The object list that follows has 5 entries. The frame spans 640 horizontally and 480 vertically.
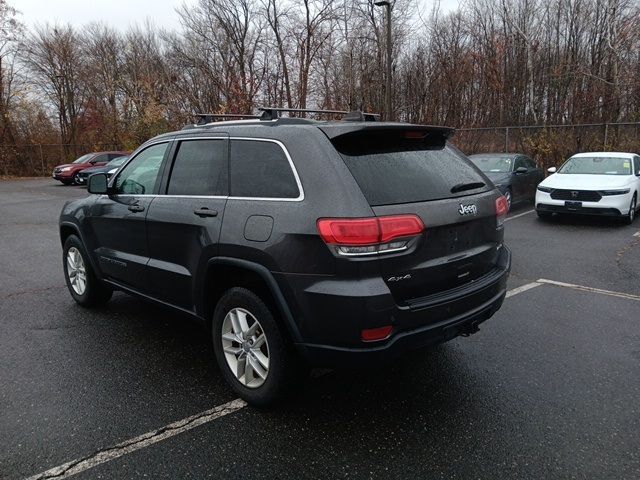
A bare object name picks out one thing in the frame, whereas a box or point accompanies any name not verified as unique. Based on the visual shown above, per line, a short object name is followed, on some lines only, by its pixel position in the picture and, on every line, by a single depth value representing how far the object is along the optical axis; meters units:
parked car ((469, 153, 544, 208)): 11.88
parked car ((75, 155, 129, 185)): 20.97
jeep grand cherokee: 2.55
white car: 9.66
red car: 23.44
